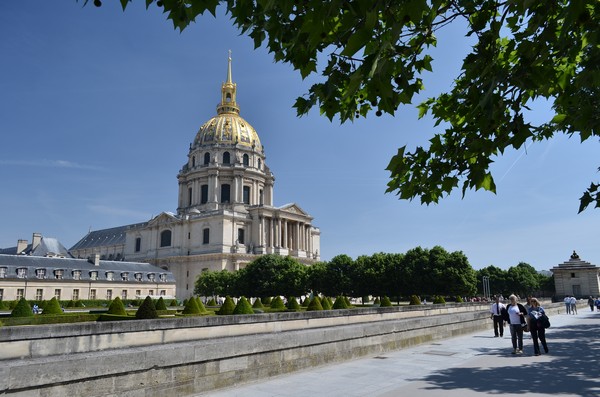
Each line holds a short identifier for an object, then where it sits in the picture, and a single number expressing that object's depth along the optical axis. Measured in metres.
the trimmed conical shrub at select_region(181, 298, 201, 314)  29.30
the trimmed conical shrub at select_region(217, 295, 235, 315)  27.52
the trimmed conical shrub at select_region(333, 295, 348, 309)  31.45
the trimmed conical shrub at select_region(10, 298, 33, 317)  24.86
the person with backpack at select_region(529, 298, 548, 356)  10.89
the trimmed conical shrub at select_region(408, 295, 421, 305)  34.87
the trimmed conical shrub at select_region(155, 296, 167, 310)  34.48
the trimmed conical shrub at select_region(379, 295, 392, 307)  33.69
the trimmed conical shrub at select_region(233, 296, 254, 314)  25.62
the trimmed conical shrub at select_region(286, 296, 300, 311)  34.80
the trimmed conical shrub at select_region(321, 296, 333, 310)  33.01
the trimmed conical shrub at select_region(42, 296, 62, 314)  27.62
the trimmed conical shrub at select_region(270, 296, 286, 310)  34.81
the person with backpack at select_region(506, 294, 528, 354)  11.25
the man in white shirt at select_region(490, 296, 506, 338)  15.45
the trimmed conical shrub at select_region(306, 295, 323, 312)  29.98
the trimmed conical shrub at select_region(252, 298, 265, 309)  36.41
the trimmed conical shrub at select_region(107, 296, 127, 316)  27.17
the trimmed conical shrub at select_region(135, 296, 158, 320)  21.98
